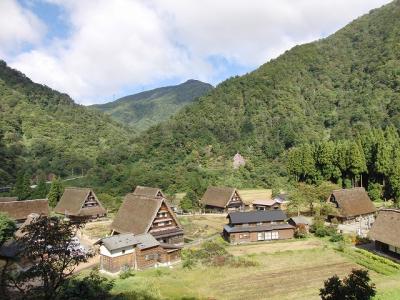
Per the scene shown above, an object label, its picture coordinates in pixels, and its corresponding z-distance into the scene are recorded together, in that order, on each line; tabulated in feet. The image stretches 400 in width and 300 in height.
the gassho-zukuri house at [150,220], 128.36
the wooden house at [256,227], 142.41
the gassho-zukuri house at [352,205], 159.44
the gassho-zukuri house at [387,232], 113.29
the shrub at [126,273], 101.63
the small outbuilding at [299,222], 148.46
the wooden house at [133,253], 108.99
